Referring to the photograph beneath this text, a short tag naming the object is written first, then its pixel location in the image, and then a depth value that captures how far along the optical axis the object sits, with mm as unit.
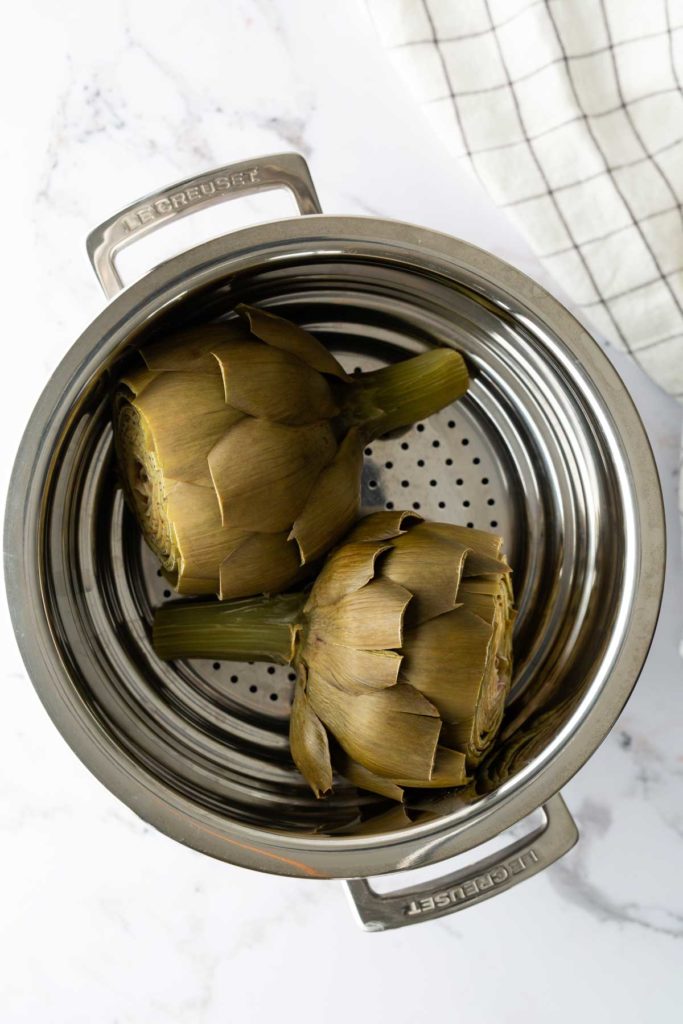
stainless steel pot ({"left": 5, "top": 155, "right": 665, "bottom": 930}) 683
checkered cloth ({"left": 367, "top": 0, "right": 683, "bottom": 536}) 838
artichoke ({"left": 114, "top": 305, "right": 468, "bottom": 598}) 721
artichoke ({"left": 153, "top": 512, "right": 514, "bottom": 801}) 724
